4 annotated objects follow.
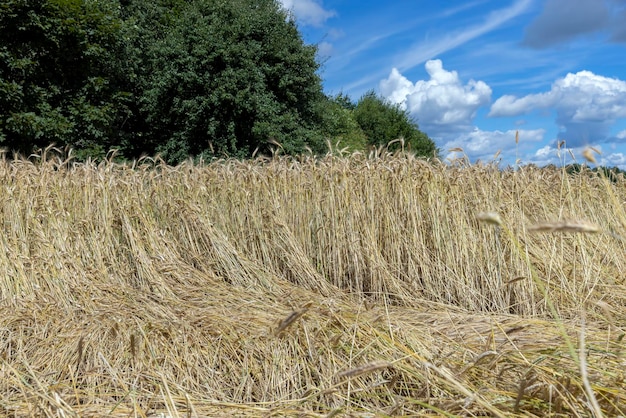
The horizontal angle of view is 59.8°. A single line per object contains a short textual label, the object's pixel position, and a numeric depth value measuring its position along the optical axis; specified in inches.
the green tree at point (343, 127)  560.7
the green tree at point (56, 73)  382.0
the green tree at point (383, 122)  866.8
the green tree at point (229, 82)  467.5
